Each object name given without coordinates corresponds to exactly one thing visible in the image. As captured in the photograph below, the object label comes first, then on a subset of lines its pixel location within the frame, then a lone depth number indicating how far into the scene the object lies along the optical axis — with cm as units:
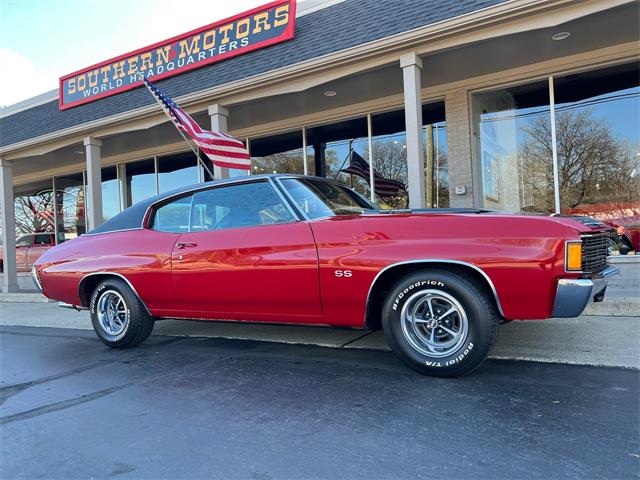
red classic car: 307
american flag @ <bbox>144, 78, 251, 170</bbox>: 710
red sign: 805
